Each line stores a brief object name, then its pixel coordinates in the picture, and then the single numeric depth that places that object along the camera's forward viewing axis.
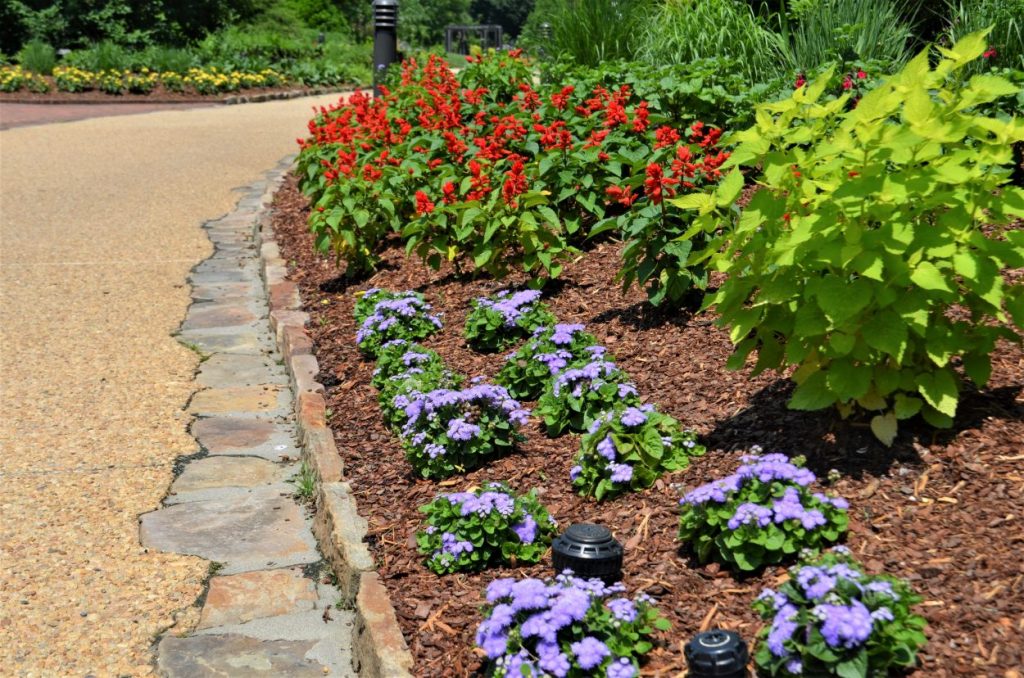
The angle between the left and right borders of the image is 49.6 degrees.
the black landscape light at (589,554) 2.85
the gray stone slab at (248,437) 4.62
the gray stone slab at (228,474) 4.31
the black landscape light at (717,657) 2.30
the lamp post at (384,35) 11.49
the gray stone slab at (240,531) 3.72
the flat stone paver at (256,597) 3.36
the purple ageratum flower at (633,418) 3.37
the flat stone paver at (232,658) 3.05
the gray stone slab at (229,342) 6.02
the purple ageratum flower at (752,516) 2.74
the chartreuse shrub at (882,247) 2.89
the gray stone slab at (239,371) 5.51
